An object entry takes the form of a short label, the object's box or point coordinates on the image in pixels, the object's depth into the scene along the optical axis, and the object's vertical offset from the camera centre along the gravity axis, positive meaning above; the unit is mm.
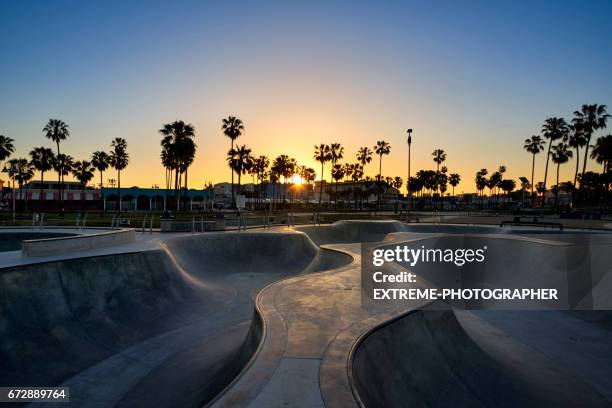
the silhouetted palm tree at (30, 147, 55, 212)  62375 +6756
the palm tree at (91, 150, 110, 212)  69625 +7300
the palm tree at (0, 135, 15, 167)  52206 +7407
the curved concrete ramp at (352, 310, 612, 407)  5988 -4053
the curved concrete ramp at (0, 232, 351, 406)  8016 -4321
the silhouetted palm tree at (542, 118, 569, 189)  61094 +14288
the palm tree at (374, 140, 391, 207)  84750 +13392
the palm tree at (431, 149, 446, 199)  93562 +13185
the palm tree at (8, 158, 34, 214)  74312 +5407
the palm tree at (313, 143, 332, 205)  83088 +11520
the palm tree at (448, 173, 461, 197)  121000 +8595
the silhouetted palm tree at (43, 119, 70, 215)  54822 +10569
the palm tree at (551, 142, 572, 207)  70250 +10888
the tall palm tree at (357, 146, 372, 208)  95431 +12994
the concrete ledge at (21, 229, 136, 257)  12586 -2130
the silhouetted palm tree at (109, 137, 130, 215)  68750 +8170
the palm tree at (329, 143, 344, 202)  83031 +12337
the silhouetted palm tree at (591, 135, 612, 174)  53062 +9152
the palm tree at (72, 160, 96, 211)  78275 +5548
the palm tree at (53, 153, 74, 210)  62719 +5843
